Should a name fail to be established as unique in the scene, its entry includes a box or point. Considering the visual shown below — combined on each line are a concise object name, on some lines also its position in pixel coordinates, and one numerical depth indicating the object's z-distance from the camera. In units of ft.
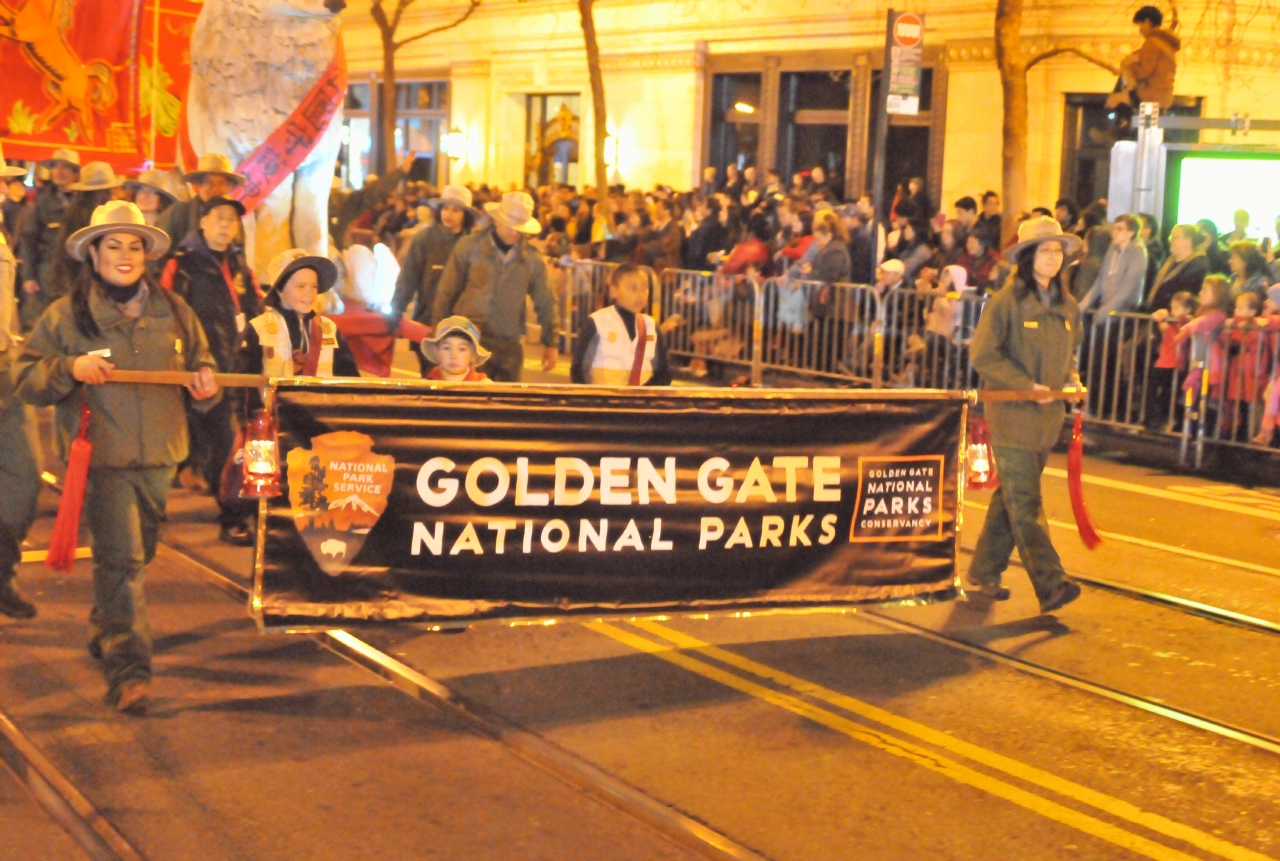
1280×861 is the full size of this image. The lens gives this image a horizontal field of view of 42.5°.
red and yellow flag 33.83
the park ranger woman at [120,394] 19.92
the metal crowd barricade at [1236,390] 39.65
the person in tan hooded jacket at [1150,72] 52.47
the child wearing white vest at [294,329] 26.48
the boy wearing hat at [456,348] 25.35
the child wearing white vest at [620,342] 26.73
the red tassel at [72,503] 19.53
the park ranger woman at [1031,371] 25.43
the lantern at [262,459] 20.08
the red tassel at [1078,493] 25.75
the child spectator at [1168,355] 41.78
